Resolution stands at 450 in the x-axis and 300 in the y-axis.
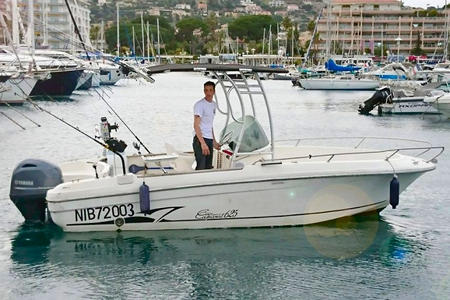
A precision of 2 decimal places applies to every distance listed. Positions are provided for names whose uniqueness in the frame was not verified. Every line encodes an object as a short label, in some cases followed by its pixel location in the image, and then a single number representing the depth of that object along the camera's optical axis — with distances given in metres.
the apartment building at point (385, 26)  153.75
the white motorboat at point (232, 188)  12.98
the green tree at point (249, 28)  188.75
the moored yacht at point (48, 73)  45.48
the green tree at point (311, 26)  162.12
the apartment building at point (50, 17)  56.43
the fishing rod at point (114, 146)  14.08
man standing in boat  13.47
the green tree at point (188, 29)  187.75
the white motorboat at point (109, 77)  81.90
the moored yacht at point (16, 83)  43.31
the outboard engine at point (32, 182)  13.50
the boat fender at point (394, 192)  13.45
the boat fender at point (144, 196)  12.84
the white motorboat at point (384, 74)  78.69
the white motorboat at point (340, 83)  77.06
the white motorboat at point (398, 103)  43.88
